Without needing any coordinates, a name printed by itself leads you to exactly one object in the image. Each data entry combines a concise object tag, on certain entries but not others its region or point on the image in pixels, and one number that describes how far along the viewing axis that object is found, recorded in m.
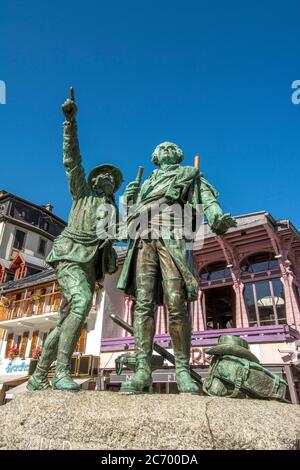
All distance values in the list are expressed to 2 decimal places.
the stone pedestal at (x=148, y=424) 2.08
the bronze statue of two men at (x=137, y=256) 3.35
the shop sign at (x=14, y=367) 22.27
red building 14.59
